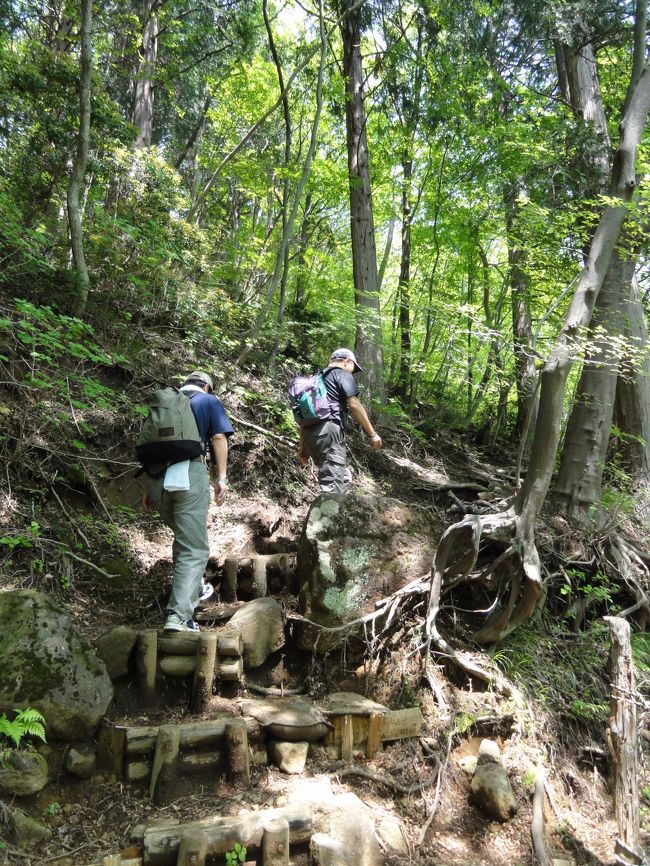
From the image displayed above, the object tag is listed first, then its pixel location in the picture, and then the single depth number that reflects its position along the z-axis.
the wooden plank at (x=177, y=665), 3.76
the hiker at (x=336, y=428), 5.27
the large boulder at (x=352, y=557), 4.54
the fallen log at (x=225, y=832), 2.72
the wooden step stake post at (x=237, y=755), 3.36
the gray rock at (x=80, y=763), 3.07
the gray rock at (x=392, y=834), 3.22
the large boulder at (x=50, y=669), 3.12
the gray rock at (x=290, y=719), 3.58
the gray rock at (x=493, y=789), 3.66
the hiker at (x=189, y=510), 4.04
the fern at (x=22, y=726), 2.84
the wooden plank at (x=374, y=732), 3.85
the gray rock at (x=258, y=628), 4.22
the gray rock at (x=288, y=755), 3.52
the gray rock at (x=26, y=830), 2.71
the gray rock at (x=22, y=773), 2.80
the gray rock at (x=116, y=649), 3.64
